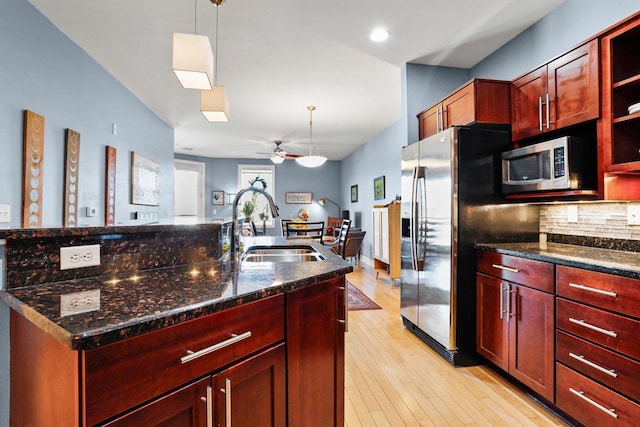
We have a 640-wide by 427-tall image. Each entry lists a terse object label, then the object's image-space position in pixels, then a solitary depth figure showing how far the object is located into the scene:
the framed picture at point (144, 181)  4.14
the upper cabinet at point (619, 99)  1.73
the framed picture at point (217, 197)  8.65
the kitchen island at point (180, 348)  0.73
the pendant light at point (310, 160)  5.27
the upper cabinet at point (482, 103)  2.37
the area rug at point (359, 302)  3.80
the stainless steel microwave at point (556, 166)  1.88
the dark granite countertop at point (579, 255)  1.47
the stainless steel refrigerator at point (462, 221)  2.38
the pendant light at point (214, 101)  2.40
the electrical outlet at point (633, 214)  1.86
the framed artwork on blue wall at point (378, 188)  5.96
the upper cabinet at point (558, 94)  1.82
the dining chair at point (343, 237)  4.58
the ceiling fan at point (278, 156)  6.18
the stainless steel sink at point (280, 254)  2.06
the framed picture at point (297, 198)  9.01
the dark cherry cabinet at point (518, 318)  1.81
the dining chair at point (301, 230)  5.06
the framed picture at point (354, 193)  7.74
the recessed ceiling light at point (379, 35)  2.64
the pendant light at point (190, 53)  1.75
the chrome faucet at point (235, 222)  1.79
